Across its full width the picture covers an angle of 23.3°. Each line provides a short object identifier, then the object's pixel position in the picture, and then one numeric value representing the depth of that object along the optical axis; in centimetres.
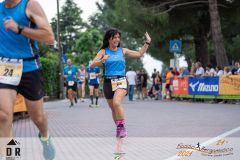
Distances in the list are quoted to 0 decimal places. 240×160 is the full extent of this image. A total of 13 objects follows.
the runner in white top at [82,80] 2654
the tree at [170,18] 3212
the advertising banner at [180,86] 2695
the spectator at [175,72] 2935
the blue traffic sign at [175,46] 2630
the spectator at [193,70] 2646
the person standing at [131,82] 3002
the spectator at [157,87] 3170
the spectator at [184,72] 2795
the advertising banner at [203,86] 2383
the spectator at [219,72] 2402
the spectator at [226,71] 2388
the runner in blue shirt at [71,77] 2195
